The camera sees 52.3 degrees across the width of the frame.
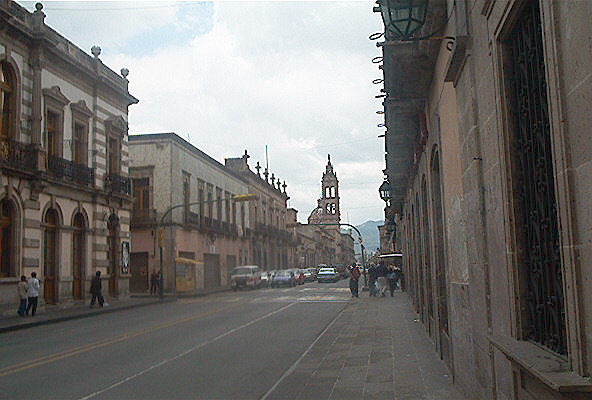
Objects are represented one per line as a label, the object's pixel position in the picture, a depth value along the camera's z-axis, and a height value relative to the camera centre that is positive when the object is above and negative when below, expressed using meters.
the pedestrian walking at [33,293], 21.77 -0.56
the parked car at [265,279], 49.58 -0.81
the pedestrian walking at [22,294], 21.30 -0.56
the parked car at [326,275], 60.16 -0.81
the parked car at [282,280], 49.91 -0.94
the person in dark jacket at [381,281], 30.34 -0.81
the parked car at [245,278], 45.78 -0.59
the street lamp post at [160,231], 33.54 +2.38
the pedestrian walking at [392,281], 30.34 -0.83
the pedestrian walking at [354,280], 30.50 -0.72
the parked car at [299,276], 53.92 -0.76
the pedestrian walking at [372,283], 30.38 -0.89
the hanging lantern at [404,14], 7.34 +3.07
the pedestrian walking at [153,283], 38.66 -0.63
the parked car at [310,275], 64.94 -0.80
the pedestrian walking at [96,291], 26.36 -0.68
